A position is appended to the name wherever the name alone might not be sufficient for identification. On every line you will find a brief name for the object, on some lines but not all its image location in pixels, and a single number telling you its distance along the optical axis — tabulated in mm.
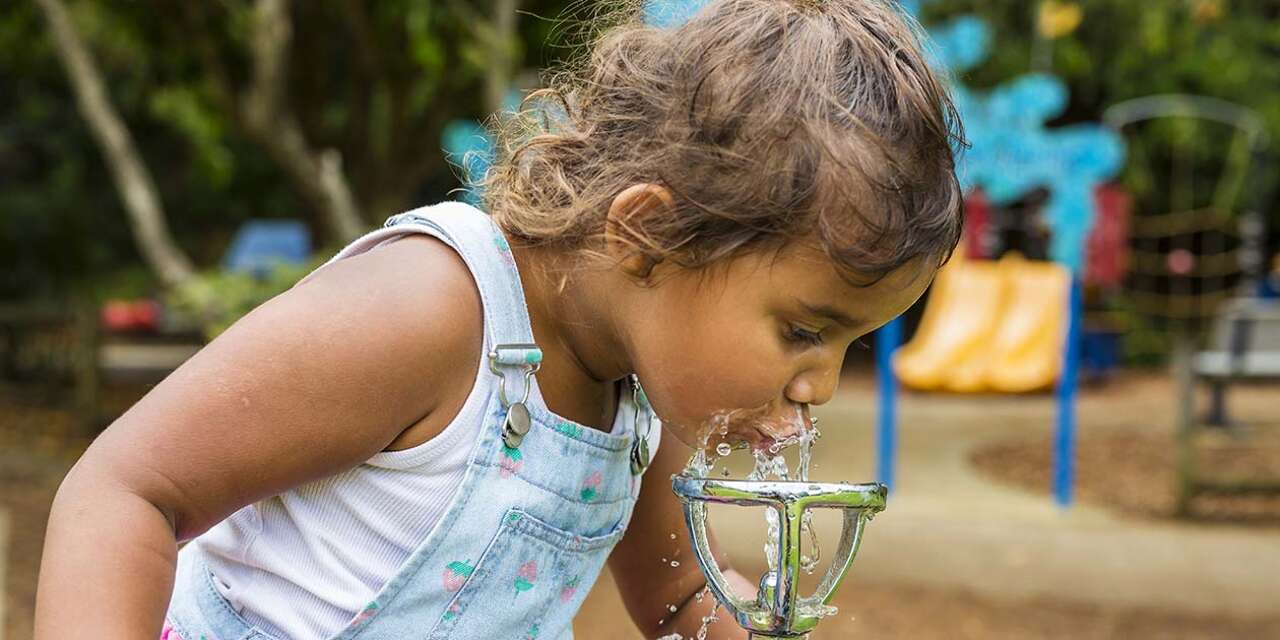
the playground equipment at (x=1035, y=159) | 6262
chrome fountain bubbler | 1024
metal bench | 6090
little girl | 1047
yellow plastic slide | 6209
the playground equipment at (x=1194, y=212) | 11336
